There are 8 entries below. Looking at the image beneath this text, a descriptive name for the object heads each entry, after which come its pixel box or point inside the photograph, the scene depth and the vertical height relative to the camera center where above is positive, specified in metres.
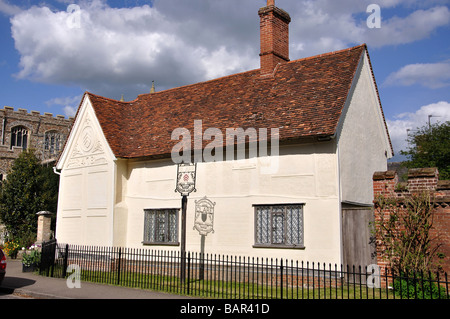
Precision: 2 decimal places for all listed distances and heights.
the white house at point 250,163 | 13.47 +2.11
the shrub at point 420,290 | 9.83 -1.59
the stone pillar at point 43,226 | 20.61 -0.32
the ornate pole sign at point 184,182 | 13.55 +1.29
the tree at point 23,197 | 27.14 +1.42
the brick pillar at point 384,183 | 11.89 +1.08
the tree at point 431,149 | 26.45 +4.64
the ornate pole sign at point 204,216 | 15.61 +0.16
